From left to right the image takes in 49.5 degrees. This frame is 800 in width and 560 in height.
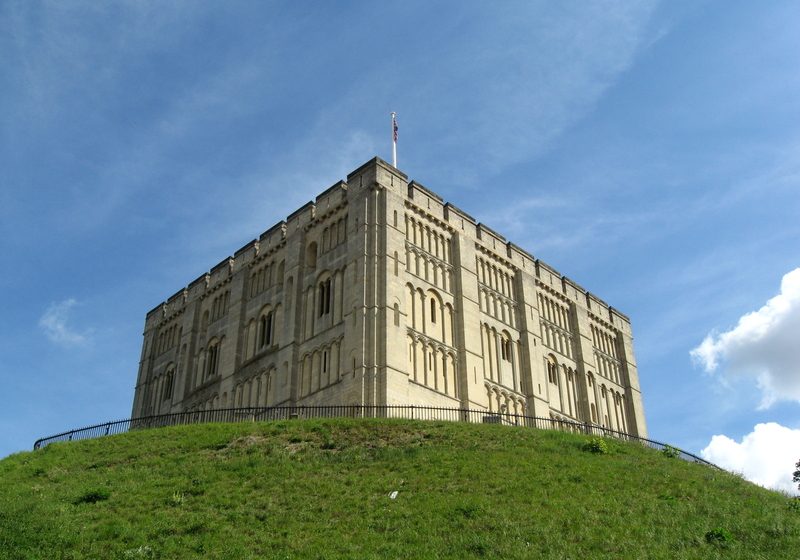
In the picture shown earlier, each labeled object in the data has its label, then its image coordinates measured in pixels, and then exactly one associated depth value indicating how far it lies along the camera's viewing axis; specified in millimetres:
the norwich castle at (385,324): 43562
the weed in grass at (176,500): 23891
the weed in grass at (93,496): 24156
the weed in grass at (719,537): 20109
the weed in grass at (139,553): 19672
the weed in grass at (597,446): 31062
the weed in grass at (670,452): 33138
